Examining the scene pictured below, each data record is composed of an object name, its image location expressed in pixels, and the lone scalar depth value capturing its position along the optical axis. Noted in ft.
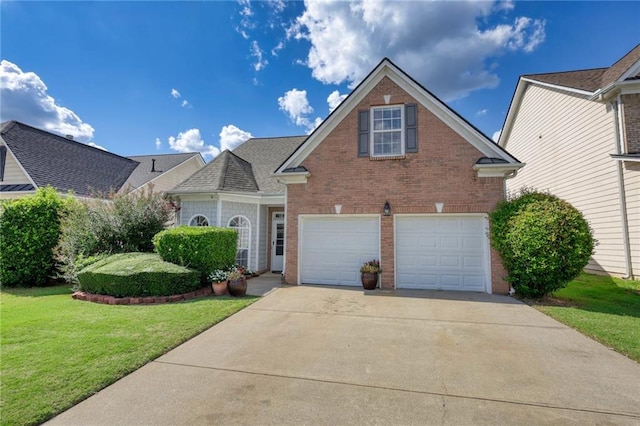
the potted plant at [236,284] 26.79
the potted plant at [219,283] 27.32
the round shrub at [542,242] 23.88
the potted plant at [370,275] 29.37
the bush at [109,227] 31.89
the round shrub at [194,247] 28.07
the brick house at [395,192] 29.27
